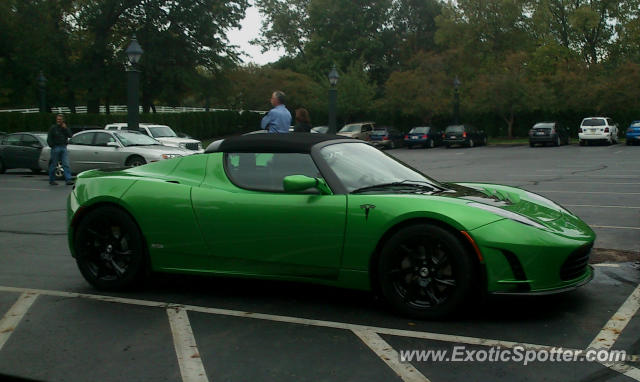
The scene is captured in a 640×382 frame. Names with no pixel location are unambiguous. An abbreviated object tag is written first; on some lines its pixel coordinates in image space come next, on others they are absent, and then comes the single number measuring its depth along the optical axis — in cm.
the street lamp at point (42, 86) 3231
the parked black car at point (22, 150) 2180
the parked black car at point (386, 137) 4353
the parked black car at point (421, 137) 4394
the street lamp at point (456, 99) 4472
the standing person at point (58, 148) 1723
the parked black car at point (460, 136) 4281
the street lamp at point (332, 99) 3019
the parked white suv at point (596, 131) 3900
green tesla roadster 476
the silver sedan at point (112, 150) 1853
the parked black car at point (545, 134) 3988
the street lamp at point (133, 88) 2156
